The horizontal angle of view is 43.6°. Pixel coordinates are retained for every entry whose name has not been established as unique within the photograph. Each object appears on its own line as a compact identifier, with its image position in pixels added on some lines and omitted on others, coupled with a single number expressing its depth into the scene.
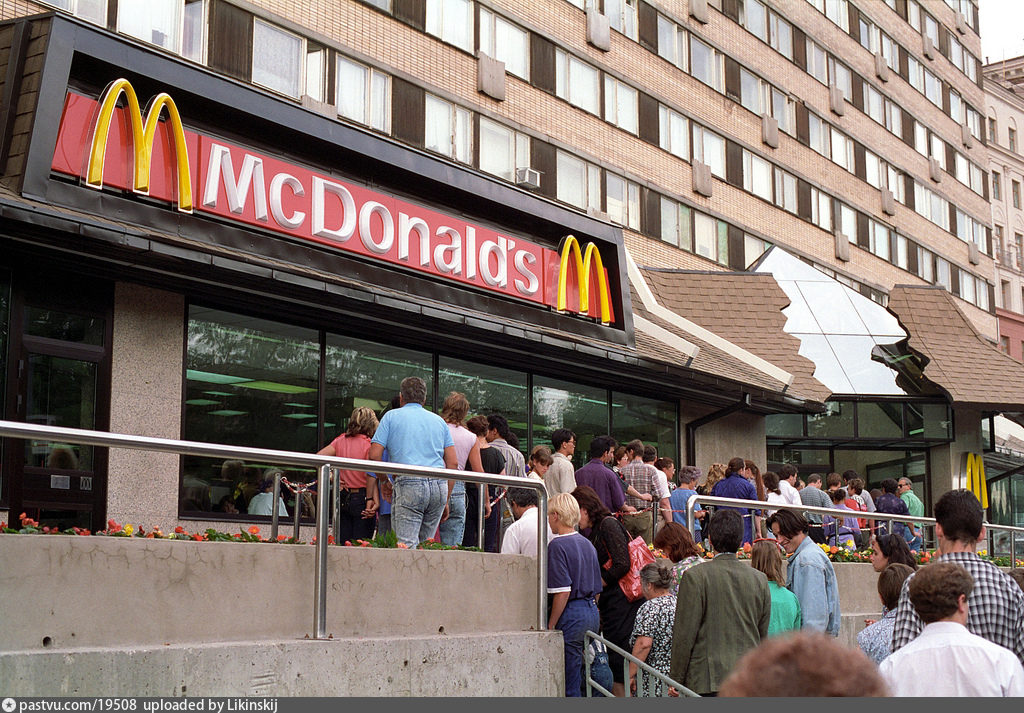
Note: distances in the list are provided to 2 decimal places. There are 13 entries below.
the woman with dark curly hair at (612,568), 9.41
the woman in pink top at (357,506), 7.76
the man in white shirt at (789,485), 15.04
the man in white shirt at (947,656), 4.75
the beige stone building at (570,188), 13.02
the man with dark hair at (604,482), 11.62
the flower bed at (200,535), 6.57
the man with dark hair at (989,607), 5.71
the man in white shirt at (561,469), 11.66
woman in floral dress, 8.23
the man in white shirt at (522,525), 9.02
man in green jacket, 7.32
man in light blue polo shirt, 9.39
